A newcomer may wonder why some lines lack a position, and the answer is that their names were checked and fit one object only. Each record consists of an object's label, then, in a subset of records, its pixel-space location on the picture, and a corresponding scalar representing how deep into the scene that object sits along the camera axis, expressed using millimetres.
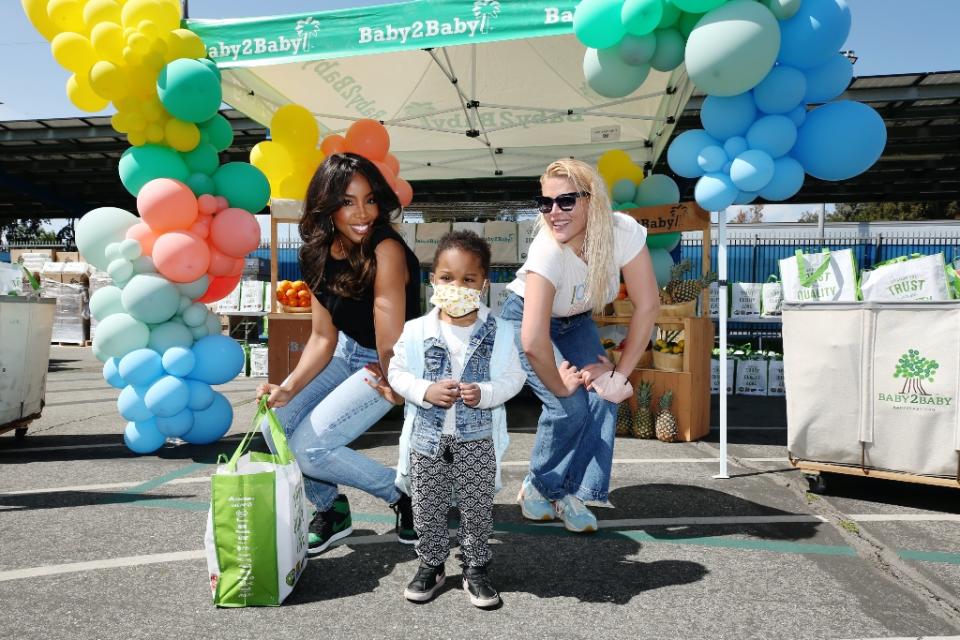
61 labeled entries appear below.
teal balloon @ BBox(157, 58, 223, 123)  4844
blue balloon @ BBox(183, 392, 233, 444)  5336
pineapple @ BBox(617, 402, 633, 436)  6082
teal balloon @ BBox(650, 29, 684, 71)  4426
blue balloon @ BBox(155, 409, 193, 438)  5150
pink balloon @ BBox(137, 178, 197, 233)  4863
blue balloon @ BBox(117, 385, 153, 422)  5105
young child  2572
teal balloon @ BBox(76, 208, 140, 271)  5102
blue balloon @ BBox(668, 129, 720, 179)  4508
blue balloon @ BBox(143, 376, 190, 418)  4977
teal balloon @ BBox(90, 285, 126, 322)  5117
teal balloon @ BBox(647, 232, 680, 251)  7422
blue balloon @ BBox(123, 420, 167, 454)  5121
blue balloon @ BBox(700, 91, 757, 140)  4285
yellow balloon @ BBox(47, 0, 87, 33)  5176
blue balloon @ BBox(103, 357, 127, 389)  5156
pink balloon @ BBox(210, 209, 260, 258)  5215
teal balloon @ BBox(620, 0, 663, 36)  4141
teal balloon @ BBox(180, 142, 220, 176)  5336
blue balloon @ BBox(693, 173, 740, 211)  4348
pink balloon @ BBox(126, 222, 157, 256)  5070
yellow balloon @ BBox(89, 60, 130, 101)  4906
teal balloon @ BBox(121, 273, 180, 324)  4941
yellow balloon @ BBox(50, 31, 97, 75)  5047
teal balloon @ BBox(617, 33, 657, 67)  4375
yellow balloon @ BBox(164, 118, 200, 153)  5129
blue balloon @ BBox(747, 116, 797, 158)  4148
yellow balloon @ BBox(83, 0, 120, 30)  5012
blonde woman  2965
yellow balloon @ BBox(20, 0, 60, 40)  5250
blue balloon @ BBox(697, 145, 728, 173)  4383
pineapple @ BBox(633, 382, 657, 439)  5953
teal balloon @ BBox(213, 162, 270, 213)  5410
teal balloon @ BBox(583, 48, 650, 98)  4559
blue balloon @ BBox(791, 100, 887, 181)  3967
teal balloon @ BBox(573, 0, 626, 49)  4238
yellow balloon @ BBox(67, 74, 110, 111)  5207
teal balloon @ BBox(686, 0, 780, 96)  3811
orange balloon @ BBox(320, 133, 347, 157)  6562
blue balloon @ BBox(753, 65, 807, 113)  4078
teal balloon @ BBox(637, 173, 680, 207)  7453
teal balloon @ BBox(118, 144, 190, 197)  5098
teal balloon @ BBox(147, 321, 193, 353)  5152
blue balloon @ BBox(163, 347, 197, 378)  5055
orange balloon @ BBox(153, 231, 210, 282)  4914
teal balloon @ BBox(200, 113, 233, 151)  5418
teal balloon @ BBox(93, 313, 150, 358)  5027
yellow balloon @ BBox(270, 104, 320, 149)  6617
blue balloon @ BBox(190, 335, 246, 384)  5207
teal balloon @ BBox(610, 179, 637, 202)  7570
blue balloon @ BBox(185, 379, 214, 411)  5219
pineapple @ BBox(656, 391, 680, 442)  5777
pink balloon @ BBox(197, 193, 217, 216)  5195
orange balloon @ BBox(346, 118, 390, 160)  6469
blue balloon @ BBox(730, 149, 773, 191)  4160
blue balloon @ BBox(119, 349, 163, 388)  4992
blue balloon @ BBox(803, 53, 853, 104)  4168
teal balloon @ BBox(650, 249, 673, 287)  7234
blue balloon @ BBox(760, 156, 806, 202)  4254
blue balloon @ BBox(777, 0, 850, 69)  3895
